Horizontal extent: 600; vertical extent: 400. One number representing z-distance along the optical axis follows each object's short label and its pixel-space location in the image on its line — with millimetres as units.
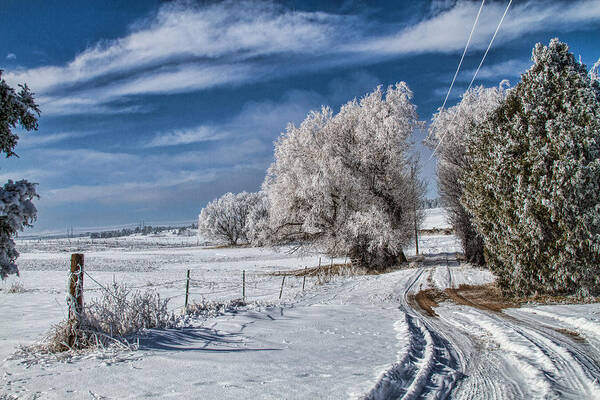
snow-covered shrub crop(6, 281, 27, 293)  15992
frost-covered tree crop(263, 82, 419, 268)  23516
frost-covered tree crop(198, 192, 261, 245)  82812
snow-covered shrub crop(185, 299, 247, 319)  8820
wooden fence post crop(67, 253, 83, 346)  5801
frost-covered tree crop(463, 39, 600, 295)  10297
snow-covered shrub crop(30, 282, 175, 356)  5680
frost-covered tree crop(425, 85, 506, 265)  25719
